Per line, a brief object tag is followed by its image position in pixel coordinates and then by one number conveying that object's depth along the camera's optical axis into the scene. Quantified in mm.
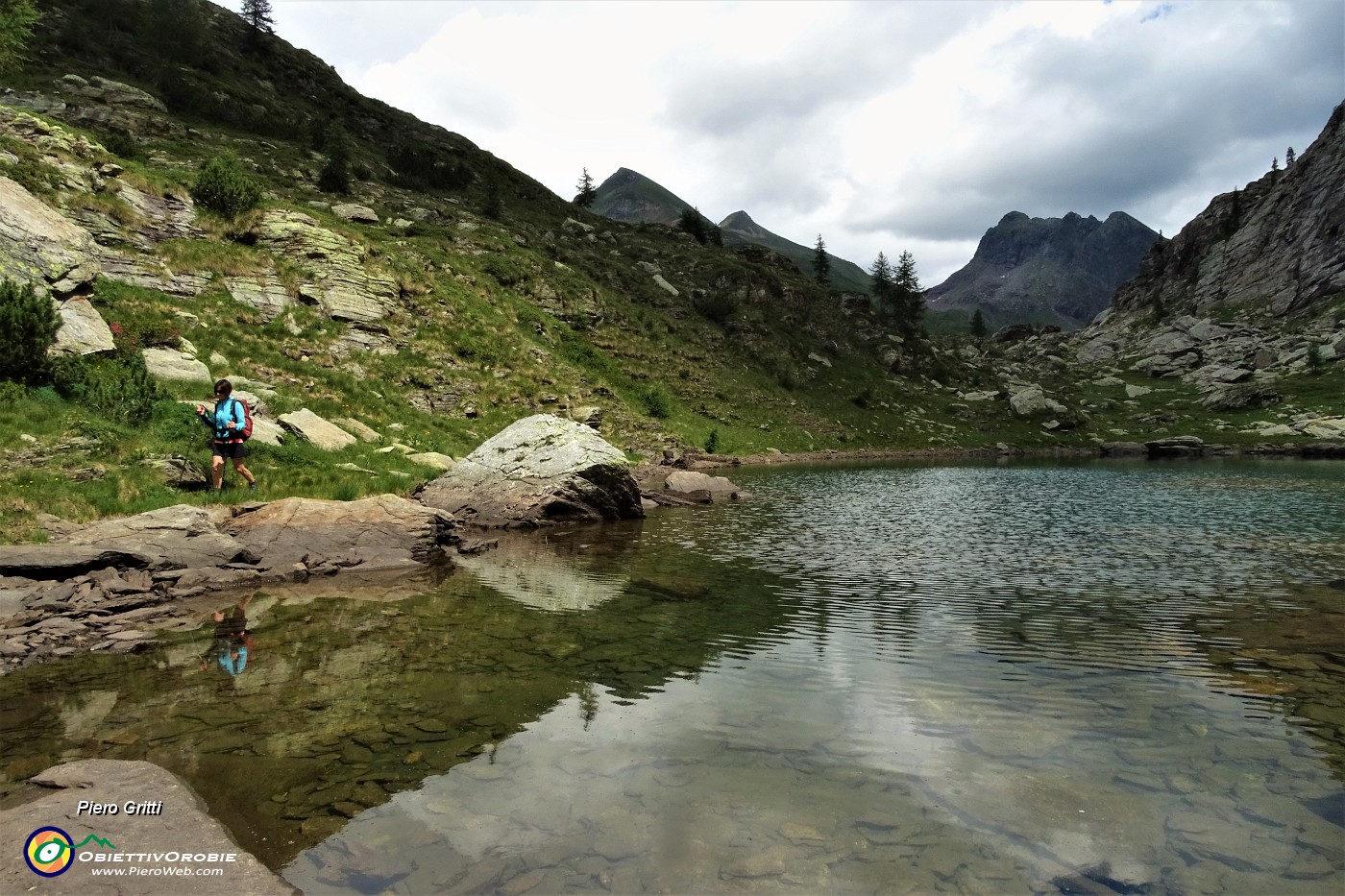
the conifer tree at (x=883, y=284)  139000
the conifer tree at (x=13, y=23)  47250
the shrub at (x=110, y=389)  19828
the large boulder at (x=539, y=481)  25641
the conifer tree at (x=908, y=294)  135875
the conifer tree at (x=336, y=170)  67500
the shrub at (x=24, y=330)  18562
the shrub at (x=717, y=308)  96000
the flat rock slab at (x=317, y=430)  25562
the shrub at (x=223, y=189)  39750
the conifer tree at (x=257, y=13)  107438
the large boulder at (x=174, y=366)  24750
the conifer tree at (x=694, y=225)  131688
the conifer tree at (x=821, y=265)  147250
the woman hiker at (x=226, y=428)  18766
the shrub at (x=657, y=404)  62406
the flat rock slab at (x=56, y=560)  12680
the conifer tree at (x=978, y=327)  183775
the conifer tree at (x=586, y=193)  140125
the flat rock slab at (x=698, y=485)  34750
